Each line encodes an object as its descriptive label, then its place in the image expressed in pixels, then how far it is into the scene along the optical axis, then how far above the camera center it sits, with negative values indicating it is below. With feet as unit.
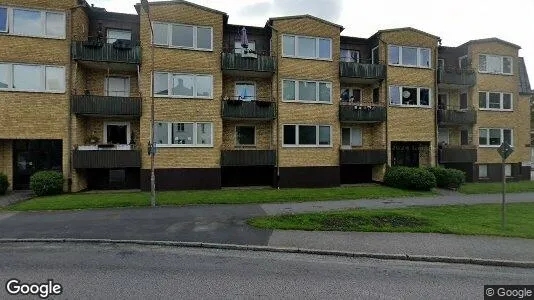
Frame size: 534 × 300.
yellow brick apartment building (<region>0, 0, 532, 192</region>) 56.59 +11.33
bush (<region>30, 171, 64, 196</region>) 52.13 -5.47
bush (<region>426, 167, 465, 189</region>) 66.64 -5.67
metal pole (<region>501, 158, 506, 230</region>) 32.69 -6.78
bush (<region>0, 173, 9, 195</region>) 53.44 -5.82
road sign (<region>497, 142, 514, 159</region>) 33.01 +0.26
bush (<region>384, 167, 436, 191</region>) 62.39 -5.58
